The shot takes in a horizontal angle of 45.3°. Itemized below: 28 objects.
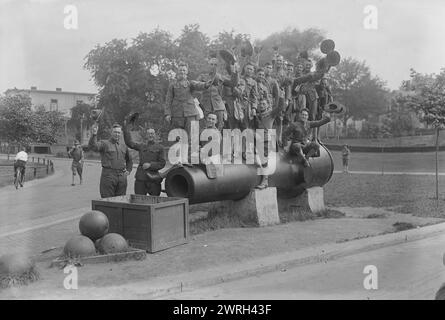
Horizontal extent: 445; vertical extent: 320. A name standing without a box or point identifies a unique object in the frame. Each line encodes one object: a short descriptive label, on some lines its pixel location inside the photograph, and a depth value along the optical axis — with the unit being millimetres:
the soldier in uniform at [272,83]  11273
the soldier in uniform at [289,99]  12375
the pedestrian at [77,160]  20781
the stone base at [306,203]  12289
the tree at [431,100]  16062
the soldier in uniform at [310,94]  12898
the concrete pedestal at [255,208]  10516
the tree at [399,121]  28500
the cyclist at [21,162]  20703
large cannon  9102
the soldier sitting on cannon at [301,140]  11734
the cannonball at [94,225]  7656
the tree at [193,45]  40422
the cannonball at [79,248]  7285
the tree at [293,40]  39531
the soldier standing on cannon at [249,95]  11078
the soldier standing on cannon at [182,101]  9820
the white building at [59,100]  39288
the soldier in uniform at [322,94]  13070
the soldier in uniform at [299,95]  12778
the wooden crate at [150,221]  7859
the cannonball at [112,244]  7445
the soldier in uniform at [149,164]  9836
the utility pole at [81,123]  34500
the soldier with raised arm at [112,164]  9297
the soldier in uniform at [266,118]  10773
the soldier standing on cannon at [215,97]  10406
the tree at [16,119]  31391
